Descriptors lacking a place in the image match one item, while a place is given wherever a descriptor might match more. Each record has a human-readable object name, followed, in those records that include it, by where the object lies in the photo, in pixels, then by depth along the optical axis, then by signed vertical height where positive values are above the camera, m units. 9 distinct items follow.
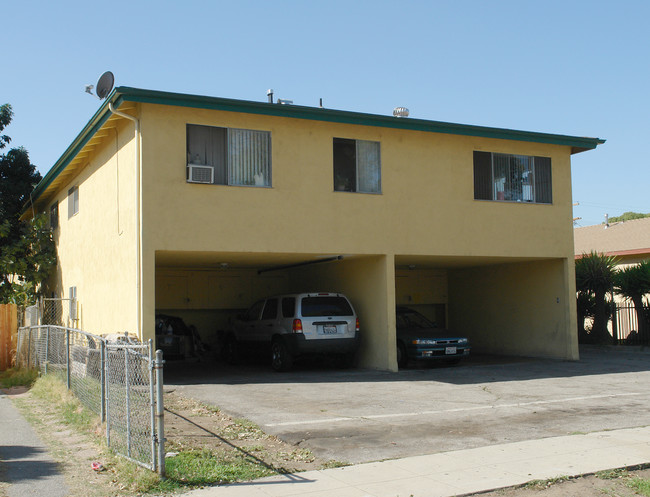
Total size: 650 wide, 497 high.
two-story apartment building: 14.09 +1.81
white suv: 15.46 -0.76
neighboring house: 29.17 +2.15
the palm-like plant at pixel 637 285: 21.58 +0.03
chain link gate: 7.02 -1.20
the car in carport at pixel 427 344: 16.59 -1.28
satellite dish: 15.22 +4.73
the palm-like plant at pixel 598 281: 21.27 +0.17
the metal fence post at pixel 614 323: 22.25 -1.15
